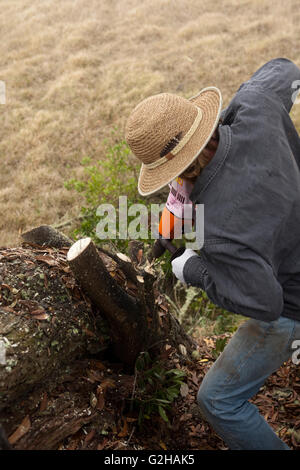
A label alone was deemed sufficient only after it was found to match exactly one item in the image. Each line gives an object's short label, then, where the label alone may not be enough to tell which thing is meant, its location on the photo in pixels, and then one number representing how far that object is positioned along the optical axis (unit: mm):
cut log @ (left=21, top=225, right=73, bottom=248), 2979
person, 1909
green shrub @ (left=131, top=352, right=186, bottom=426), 2514
